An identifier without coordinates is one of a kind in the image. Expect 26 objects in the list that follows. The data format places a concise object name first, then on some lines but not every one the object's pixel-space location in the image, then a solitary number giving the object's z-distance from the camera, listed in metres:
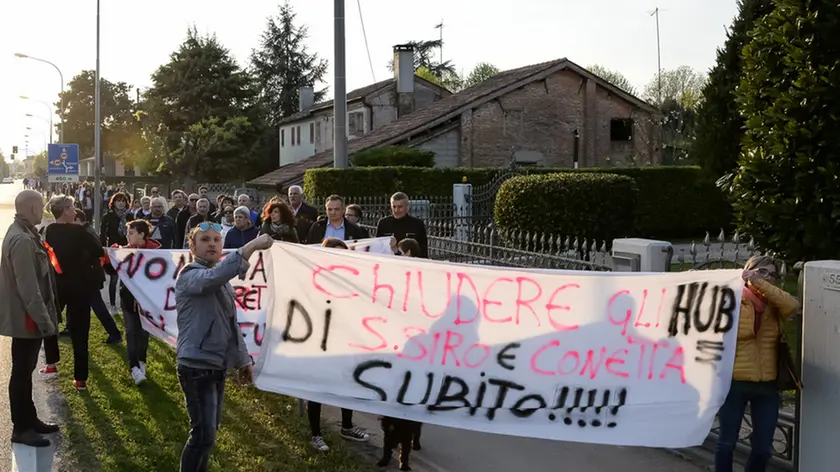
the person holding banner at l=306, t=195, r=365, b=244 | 9.16
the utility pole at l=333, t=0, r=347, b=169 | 16.86
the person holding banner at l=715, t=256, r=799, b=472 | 5.19
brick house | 32.72
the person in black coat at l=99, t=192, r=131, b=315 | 13.63
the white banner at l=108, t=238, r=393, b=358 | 8.02
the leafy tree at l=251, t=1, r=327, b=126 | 71.06
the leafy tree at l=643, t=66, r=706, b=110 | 82.31
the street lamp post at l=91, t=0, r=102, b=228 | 25.91
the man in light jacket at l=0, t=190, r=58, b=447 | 6.69
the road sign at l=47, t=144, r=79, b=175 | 33.69
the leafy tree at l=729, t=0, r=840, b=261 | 7.64
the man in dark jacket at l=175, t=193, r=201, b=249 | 13.56
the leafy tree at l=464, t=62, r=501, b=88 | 104.06
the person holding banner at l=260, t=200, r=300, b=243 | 8.38
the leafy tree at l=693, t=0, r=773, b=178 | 15.66
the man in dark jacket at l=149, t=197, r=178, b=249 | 11.00
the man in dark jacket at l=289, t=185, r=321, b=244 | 10.63
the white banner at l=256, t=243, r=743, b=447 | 5.26
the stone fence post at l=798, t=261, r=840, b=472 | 5.04
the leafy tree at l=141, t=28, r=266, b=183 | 51.16
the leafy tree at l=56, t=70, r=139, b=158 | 101.31
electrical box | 6.71
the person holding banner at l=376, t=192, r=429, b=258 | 9.16
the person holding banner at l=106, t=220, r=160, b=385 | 8.62
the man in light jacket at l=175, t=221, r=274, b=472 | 5.03
